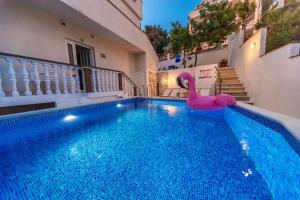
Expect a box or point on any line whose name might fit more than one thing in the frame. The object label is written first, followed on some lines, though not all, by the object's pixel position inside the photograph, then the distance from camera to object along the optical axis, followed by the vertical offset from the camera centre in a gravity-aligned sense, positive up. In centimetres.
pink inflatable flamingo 349 -39
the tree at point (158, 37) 1741 +683
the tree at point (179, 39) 955 +366
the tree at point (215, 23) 797 +404
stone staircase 582 +2
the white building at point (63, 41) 352 +186
